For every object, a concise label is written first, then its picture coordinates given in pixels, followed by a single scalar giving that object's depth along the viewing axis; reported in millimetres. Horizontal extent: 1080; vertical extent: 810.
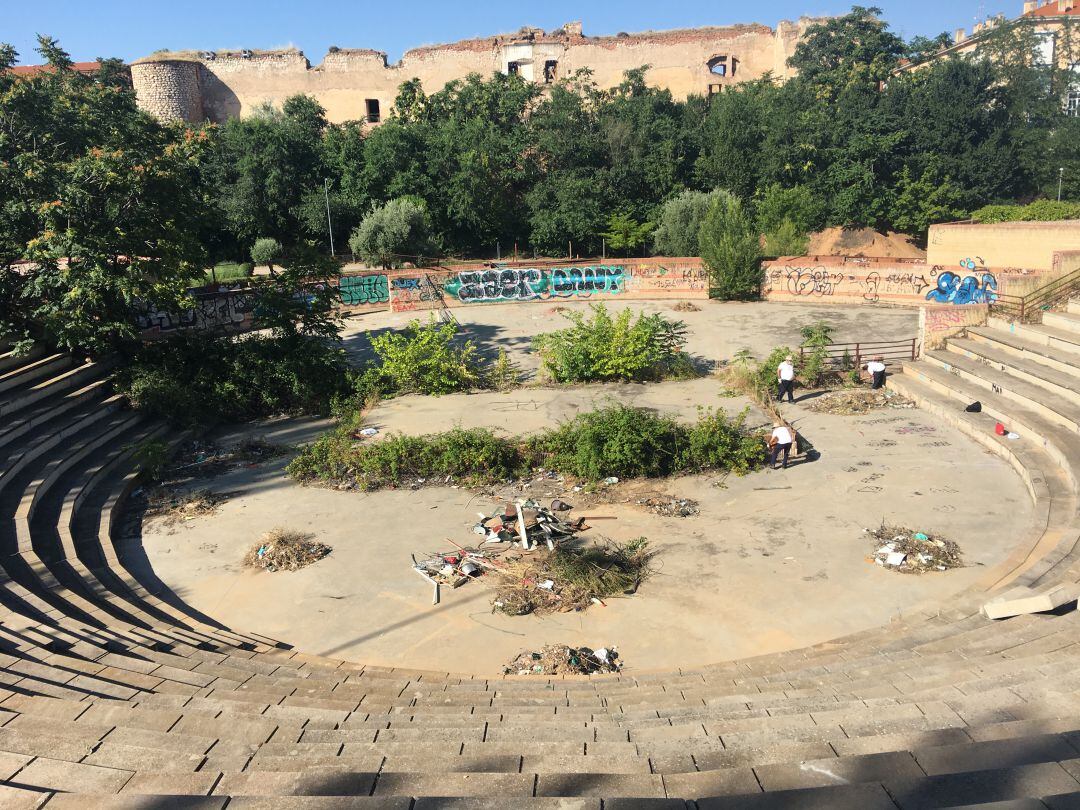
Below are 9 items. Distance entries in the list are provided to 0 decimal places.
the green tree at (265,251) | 40219
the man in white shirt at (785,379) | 17109
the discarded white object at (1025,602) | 7961
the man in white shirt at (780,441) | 13695
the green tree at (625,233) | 40219
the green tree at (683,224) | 35094
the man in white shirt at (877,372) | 18156
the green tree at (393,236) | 35938
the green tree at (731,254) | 28875
